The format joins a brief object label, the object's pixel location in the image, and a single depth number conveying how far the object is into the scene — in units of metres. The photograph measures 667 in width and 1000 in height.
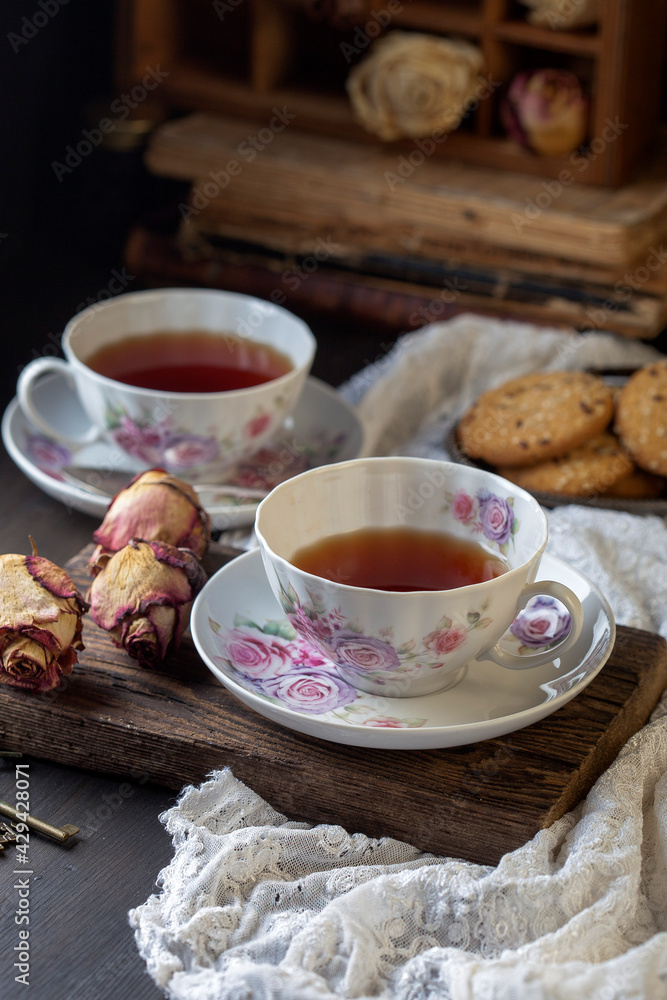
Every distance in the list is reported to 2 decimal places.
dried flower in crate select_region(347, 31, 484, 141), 1.43
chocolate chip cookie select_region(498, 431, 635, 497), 1.04
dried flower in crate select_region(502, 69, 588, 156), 1.43
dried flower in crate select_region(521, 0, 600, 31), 1.36
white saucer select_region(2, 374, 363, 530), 1.00
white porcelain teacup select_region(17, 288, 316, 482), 0.99
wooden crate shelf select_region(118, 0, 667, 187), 1.40
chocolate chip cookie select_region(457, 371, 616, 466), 1.04
